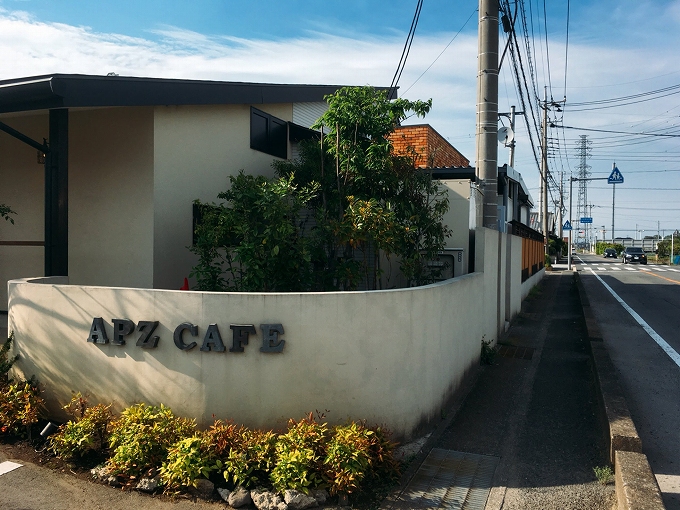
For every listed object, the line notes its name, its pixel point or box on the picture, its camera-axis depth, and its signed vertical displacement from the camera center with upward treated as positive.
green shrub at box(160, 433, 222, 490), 5.10 -2.05
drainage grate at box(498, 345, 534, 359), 10.54 -2.08
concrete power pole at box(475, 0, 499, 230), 10.32 +2.54
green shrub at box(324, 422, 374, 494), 5.00 -1.97
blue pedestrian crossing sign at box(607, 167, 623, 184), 38.44 +4.59
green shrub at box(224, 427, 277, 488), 5.11 -2.01
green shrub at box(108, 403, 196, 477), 5.33 -1.91
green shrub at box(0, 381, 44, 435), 6.11 -1.88
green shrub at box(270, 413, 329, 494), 4.99 -1.96
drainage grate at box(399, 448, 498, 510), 5.04 -2.29
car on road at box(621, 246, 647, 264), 53.34 -1.05
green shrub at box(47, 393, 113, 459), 5.64 -1.98
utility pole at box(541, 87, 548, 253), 36.69 +4.48
